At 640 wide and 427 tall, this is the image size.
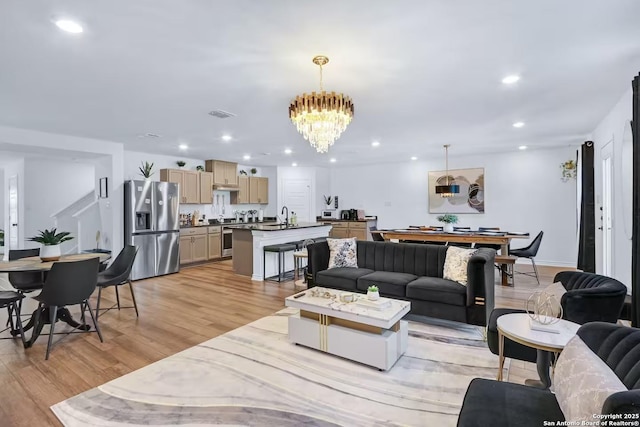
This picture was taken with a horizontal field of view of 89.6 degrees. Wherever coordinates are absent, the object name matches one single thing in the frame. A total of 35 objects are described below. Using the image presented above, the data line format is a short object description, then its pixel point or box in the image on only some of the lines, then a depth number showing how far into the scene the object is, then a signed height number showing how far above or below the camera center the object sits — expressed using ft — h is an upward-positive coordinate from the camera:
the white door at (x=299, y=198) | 31.55 +1.50
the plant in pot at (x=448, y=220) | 20.80 -0.43
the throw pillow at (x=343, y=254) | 14.87 -1.88
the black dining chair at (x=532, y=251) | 18.60 -2.22
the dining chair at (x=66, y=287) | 9.68 -2.30
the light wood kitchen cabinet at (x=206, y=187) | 25.52 +2.08
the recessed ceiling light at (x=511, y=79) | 10.13 +4.33
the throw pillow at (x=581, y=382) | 3.83 -2.19
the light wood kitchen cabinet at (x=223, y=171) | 26.63 +3.58
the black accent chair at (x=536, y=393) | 4.44 -2.86
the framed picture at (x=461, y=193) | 25.53 +1.67
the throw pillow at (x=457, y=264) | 11.78 -1.89
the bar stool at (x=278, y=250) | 18.67 -2.13
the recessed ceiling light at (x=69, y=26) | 6.99 +4.15
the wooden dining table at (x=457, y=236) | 17.92 -1.36
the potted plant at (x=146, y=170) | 21.23 +2.86
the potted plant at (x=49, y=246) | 11.48 -1.21
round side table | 6.16 -2.43
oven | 26.40 -2.38
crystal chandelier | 9.08 +2.89
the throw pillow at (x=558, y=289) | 8.37 -2.11
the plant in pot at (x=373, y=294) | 9.72 -2.46
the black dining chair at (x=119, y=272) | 12.30 -2.44
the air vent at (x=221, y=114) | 13.65 +4.29
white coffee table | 8.54 -3.30
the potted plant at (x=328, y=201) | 32.45 +1.24
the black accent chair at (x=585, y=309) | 7.72 -2.32
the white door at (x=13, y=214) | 27.05 -0.10
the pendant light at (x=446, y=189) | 21.60 +1.65
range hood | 26.76 +2.23
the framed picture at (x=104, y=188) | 19.84 +1.53
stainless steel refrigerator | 19.31 -0.75
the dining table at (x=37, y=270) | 10.10 -1.76
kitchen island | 19.29 -1.90
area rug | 6.79 -4.25
